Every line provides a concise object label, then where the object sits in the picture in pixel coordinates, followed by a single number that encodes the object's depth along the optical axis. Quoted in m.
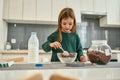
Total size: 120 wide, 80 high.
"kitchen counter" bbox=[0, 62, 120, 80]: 0.64
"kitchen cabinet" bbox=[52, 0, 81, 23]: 3.02
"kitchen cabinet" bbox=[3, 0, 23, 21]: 2.85
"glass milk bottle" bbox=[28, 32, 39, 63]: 0.94
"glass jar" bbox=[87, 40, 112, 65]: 0.88
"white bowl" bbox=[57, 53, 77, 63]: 0.95
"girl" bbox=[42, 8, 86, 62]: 1.26
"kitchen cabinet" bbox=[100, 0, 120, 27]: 3.24
